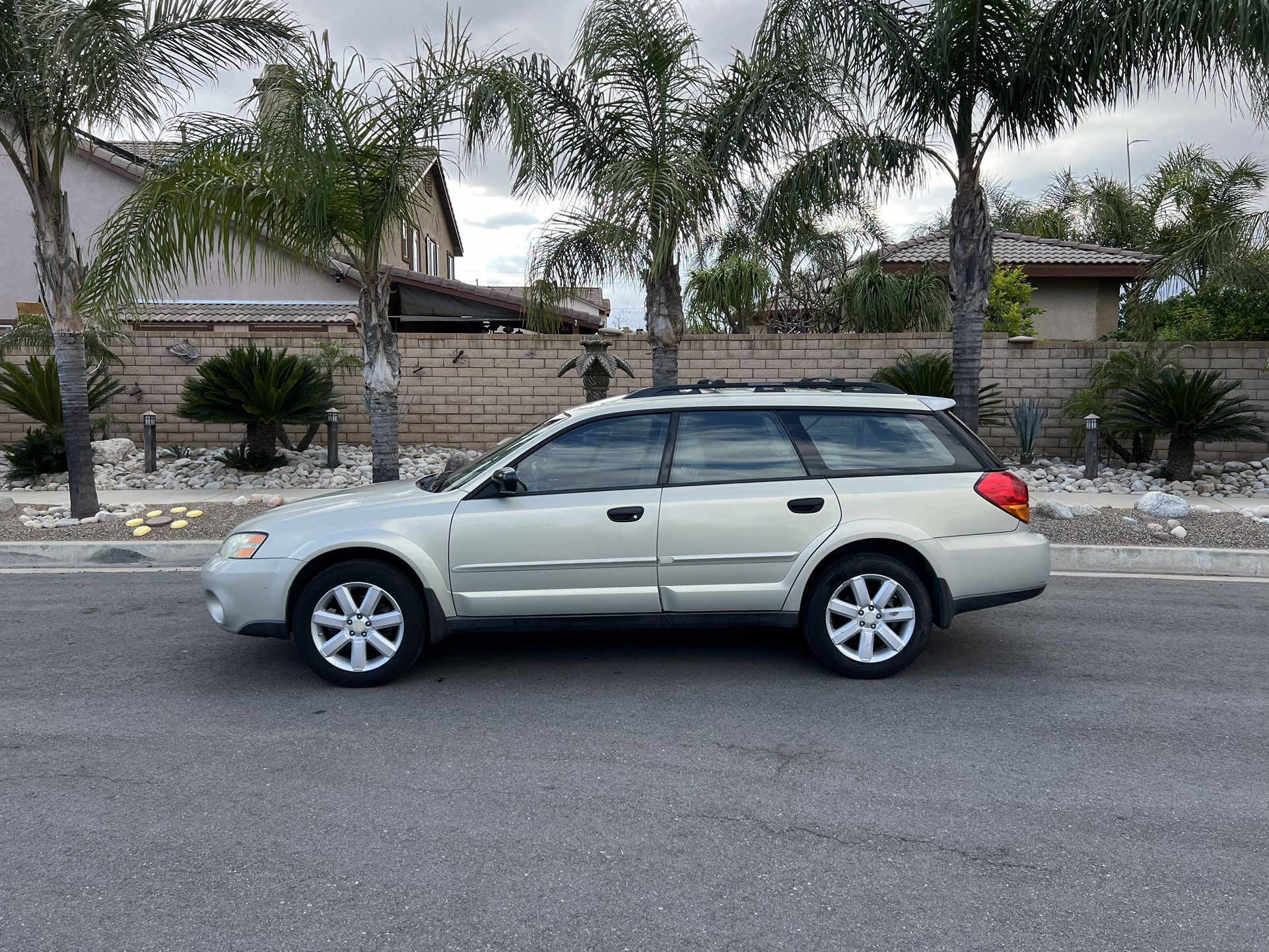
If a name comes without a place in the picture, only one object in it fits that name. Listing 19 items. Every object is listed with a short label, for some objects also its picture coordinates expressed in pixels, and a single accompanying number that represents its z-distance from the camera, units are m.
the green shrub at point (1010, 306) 19.22
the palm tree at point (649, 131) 9.52
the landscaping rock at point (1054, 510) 9.80
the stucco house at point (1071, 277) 20.92
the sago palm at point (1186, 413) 11.77
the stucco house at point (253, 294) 19.78
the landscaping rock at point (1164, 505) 9.78
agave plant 13.46
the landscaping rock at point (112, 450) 13.81
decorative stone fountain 12.77
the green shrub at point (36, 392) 12.82
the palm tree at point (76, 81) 8.85
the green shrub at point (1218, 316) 17.55
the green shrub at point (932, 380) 13.27
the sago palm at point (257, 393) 12.64
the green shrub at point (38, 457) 12.74
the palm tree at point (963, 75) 9.40
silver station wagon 5.30
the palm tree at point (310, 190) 8.63
